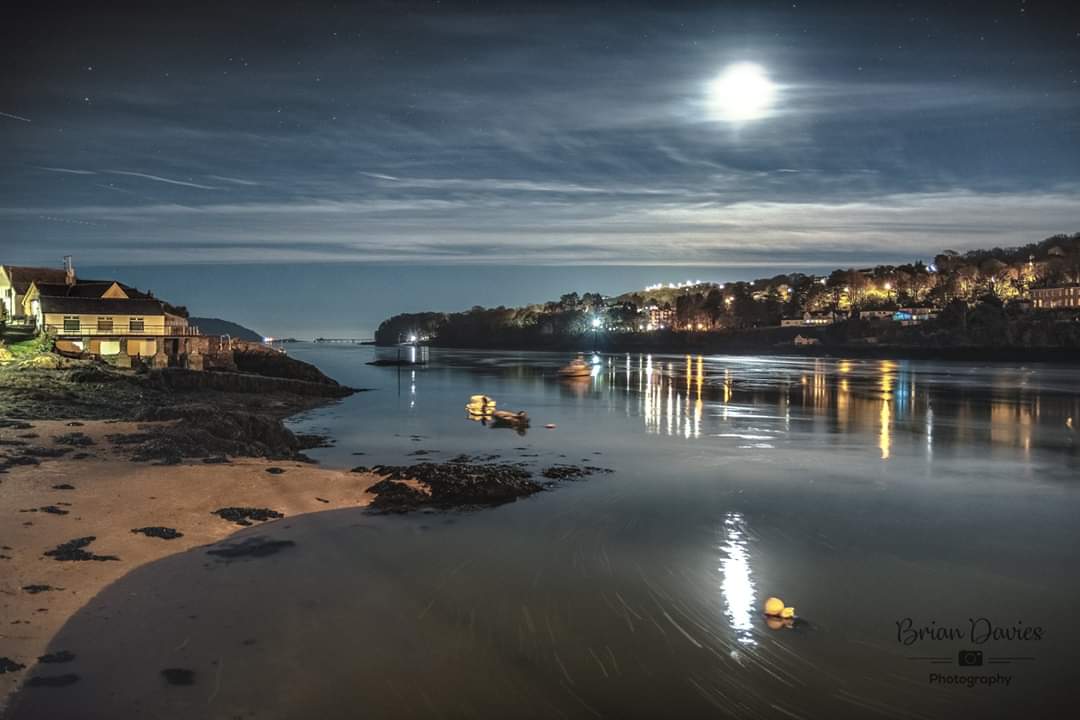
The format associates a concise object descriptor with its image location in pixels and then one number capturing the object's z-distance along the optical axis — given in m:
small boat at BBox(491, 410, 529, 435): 36.16
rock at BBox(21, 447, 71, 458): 18.62
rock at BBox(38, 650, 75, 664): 8.57
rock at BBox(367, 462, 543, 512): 17.42
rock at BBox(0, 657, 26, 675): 8.16
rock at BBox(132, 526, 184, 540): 13.31
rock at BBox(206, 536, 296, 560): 12.93
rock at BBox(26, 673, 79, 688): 8.05
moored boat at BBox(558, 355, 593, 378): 81.94
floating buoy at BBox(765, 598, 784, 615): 11.09
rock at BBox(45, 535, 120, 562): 11.55
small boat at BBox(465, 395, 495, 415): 40.50
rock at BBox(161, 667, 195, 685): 8.44
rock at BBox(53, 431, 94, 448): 20.62
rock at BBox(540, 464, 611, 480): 22.02
